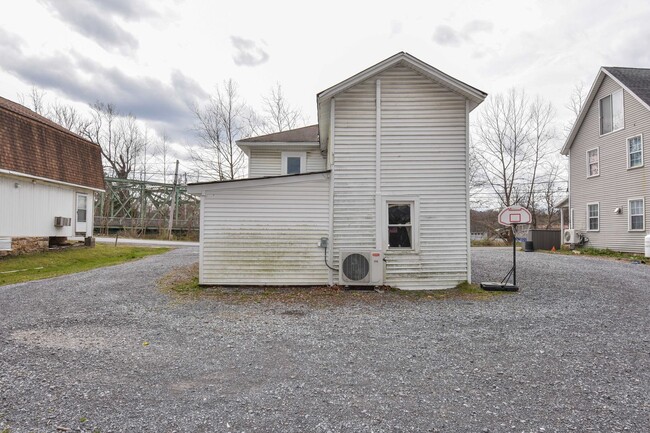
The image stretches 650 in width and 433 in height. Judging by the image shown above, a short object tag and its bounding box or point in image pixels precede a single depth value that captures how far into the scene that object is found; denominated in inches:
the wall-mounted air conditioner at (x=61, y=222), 538.6
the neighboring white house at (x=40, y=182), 457.4
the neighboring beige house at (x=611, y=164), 524.1
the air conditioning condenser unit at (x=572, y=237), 634.2
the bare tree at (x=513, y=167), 1059.3
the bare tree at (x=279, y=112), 1070.4
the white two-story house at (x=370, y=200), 301.9
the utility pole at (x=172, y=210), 1032.1
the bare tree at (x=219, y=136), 1069.3
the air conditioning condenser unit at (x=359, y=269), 290.7
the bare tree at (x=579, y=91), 923.7
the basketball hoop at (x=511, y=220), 291.7
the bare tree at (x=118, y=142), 1341.0
